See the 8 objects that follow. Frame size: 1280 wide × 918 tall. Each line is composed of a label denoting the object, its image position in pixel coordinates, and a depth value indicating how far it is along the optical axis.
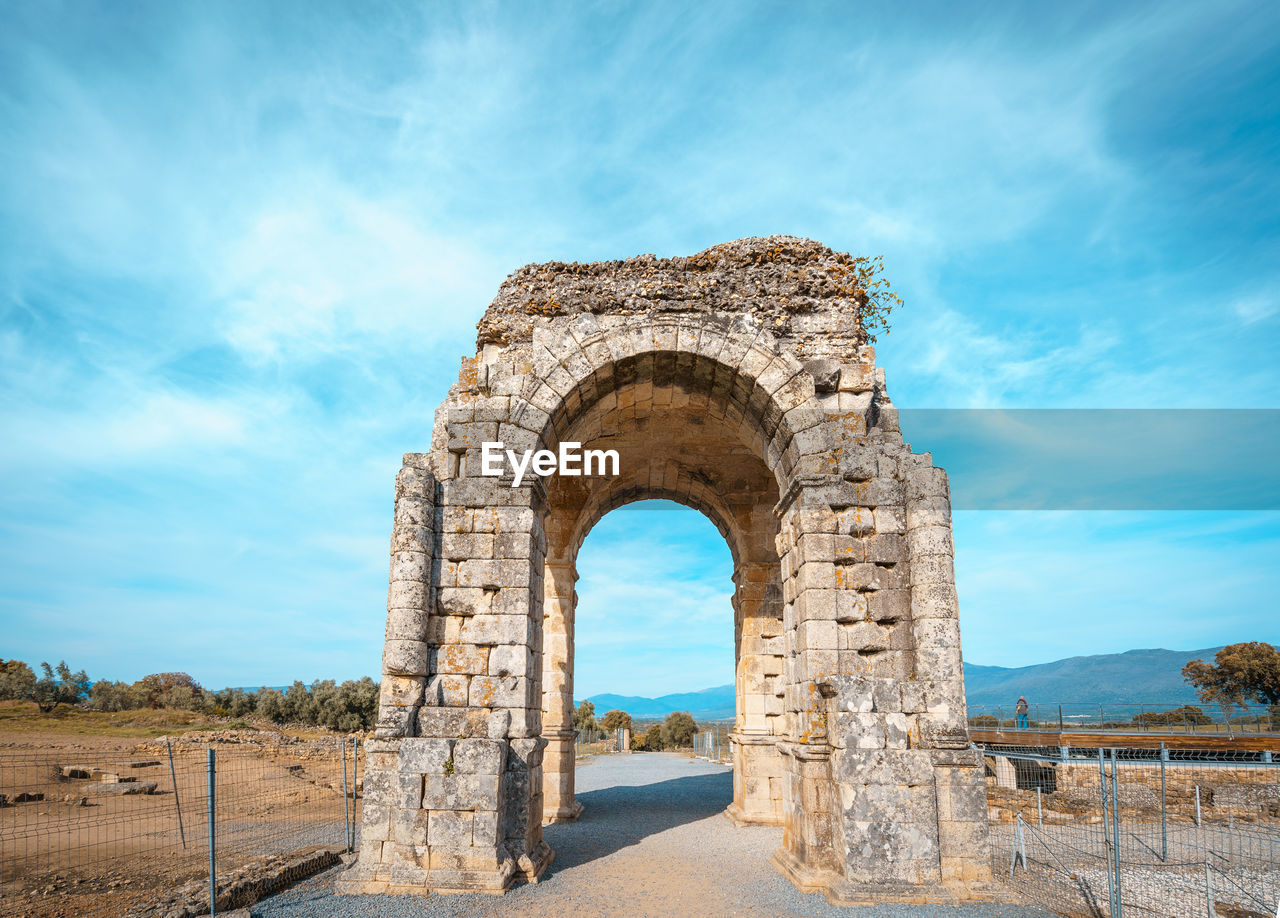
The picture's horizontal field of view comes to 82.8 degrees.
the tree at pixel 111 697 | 22.67
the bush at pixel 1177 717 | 19.30
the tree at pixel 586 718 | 29.62
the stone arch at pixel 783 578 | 6.32
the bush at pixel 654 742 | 29.30
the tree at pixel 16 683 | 21.48
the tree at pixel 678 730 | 29.34
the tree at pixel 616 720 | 33.38
